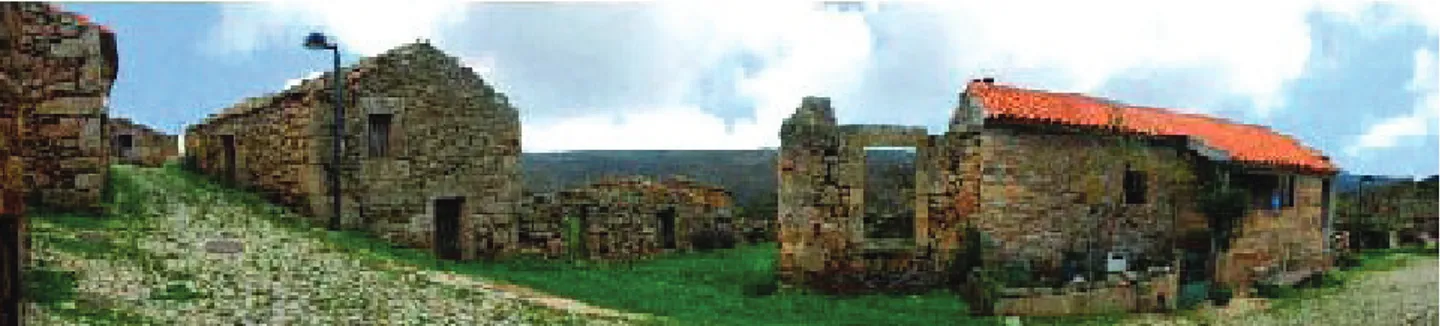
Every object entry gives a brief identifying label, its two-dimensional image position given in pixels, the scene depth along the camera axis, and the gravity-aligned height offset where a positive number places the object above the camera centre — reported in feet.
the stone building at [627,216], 90.79 -3.07
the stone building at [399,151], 76.33 +1.16
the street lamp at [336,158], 75.72 +0.71
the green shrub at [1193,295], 77.74 -6.72
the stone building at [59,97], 55.01 +2.90
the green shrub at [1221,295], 79.92 -6.86
